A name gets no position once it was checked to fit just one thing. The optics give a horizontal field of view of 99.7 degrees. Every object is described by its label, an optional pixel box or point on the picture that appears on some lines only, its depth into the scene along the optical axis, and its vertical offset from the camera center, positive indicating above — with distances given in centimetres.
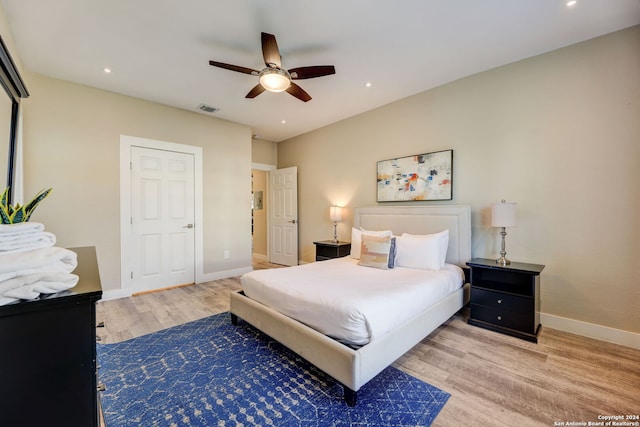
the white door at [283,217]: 568 -14
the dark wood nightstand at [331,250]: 443 -66
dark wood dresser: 78 -46
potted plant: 120 -1
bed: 171 -92
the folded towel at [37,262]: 79 -16
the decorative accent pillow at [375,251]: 308 -48
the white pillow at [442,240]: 312 -35
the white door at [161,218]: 392 -13
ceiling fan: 230 +129
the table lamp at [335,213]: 463 -5
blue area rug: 161 -123
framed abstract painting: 351 +46
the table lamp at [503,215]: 273 -5
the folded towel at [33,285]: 77 -23
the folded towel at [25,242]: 94 -12
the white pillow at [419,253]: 302 -49
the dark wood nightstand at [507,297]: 254 -87
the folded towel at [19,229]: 95 -7
